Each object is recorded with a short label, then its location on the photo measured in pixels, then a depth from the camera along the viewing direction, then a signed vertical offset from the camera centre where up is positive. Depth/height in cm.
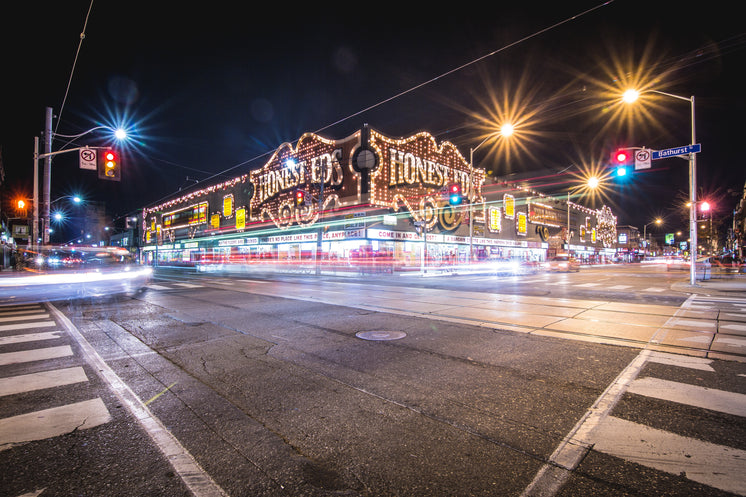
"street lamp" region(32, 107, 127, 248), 1650 +377
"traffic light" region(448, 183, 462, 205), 2161 +364
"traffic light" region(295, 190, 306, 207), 2346 +379
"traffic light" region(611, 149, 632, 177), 1476 +385
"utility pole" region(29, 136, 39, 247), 1761 +305
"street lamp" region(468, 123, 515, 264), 1961 +714
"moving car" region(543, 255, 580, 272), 3400 -168
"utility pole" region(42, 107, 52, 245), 1650 +398
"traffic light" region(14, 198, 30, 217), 2116 +331
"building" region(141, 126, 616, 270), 3146 +473
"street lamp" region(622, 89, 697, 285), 1509 +188
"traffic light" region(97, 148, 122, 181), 1304 +339
